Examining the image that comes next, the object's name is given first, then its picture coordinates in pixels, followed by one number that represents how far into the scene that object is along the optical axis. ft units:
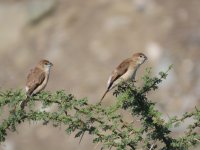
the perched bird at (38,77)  37.62
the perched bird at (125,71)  38.95
